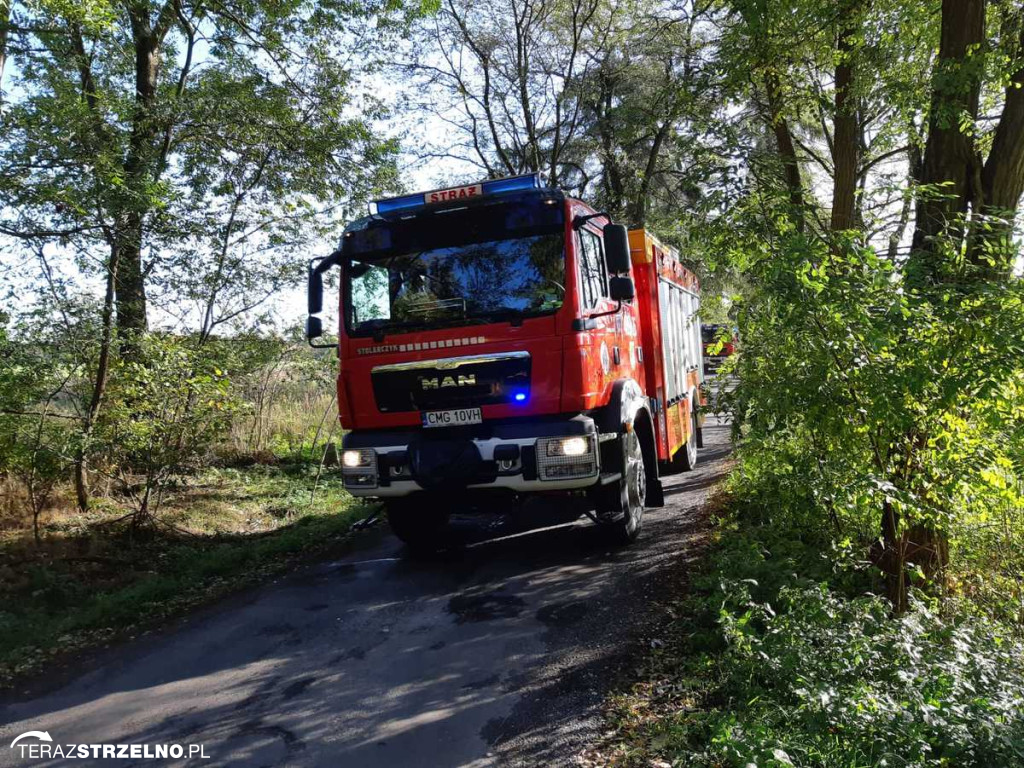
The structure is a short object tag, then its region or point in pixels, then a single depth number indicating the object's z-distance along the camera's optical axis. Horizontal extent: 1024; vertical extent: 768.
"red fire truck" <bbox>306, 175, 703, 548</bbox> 5.61
